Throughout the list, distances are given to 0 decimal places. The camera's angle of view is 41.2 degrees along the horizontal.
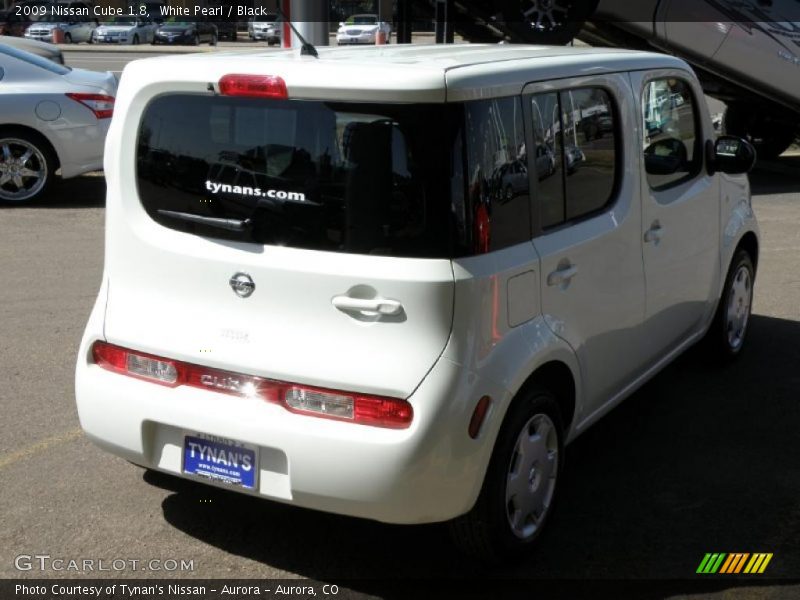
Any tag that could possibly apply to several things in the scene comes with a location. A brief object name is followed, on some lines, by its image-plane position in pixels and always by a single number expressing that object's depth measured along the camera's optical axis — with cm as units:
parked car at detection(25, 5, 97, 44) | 4312
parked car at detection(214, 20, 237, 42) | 5016
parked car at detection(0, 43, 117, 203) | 998
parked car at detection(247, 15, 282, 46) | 4725
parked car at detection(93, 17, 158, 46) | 4412
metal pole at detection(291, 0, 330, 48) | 1044
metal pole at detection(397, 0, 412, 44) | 1198
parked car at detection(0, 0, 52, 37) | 4431
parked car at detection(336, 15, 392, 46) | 4166
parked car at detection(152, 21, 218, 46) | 4416
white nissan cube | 327
